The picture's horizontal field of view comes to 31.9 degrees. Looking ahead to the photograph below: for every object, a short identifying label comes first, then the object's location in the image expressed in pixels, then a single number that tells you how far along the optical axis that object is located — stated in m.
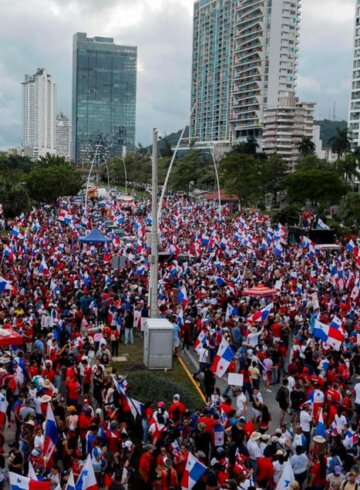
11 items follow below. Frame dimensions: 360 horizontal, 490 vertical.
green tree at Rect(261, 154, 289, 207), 78.38
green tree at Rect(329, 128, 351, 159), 92.34
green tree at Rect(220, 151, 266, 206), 68.88
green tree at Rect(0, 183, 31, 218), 52.19
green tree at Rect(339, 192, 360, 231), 48.34
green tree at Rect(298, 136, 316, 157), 108.75
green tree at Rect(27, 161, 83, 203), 67.31
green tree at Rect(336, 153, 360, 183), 70.31
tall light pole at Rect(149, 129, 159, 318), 18.08
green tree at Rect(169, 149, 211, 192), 95.12
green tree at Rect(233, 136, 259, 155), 125.59
